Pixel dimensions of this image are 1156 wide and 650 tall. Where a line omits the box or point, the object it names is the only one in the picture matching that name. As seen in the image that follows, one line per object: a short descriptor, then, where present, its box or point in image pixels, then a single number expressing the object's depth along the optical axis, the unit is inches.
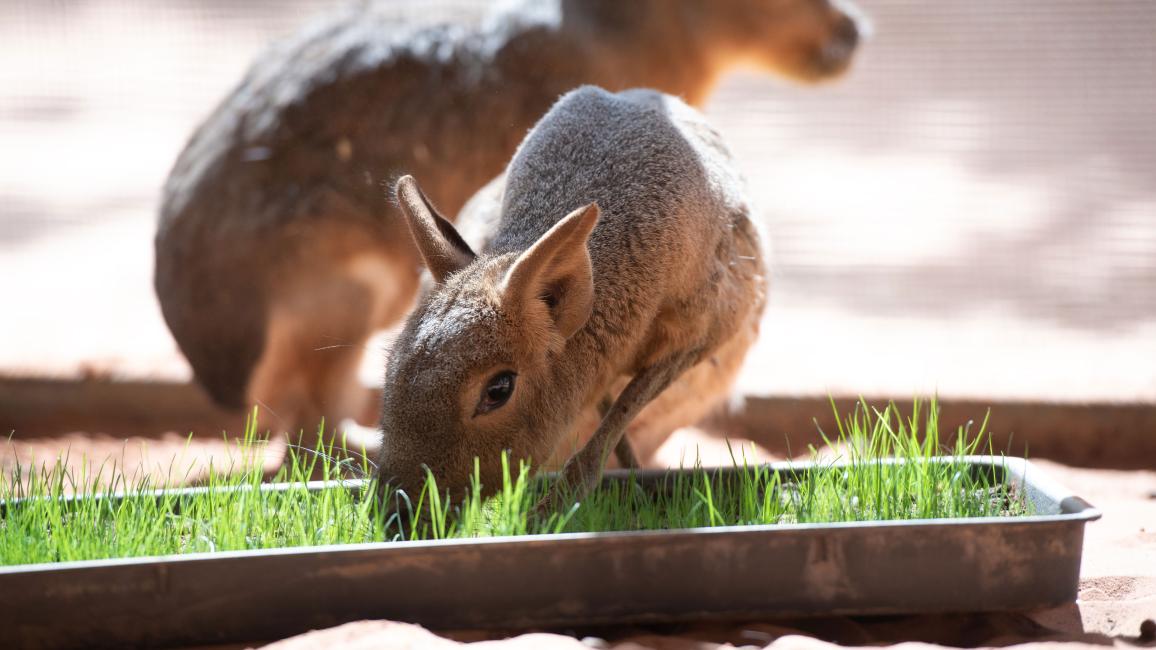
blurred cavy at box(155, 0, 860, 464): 355.3
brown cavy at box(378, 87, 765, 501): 194.2
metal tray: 179.3
